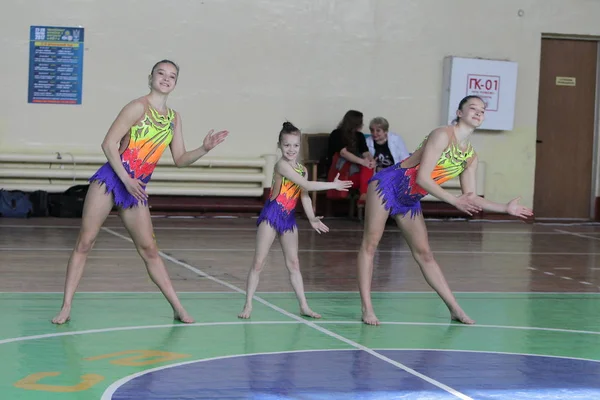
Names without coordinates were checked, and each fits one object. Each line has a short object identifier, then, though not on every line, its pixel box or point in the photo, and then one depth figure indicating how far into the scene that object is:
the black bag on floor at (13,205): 14.58
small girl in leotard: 7.24
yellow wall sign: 17.42
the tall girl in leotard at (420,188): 7.04
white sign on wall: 16.42
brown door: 17.38
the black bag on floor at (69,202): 14.84
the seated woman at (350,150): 14.90
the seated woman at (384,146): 14.83
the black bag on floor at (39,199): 14.79
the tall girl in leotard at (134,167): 6.68
